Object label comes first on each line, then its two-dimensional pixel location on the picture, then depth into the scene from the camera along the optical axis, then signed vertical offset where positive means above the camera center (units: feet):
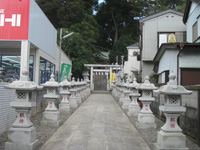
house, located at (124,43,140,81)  113.99 +10.99
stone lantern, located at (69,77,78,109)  46.28 -3.91
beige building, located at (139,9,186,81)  68.33 +16.90
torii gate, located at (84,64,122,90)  115.47 +6.99
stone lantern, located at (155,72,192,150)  16.75 -2.98
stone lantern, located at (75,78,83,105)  53.49 -3.22
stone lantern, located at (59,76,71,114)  37.68 -3.50
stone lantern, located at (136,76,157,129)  26.13 -3.65
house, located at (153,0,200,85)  37.89 +4.55
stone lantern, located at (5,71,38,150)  17.43 -3.50
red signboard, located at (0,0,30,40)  43.65 +12.16
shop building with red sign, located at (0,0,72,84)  43.75 +9.72
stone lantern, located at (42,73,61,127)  26.96 -3.68
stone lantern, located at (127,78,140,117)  34.76 -4.01
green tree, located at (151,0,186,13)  136.15 +50.41
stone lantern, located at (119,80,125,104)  51.74 -3.41
